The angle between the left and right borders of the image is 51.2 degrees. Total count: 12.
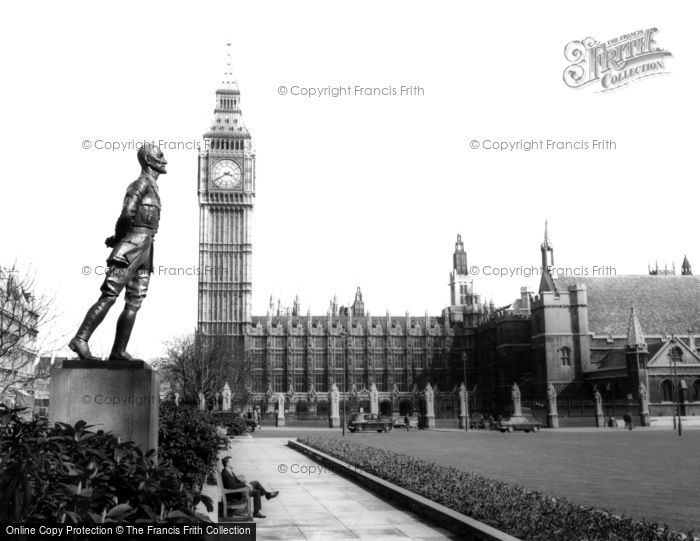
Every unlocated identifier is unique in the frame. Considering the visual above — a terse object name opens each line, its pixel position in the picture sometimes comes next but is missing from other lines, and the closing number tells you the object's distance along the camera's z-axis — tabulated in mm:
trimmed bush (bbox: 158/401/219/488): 12688
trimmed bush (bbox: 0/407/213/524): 3699
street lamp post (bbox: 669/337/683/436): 54750
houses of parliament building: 72688
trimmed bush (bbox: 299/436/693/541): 8477
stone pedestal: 8172
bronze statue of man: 8812
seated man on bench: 10109
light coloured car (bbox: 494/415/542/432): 47656
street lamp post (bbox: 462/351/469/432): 49031
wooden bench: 9883
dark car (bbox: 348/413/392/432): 49781
